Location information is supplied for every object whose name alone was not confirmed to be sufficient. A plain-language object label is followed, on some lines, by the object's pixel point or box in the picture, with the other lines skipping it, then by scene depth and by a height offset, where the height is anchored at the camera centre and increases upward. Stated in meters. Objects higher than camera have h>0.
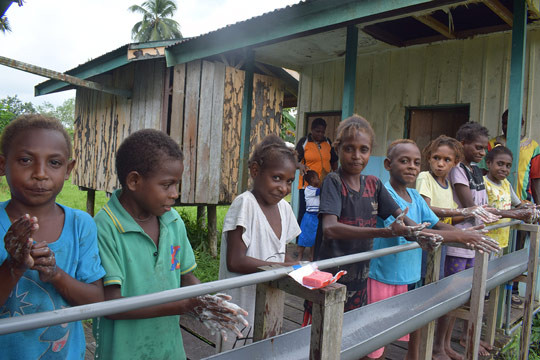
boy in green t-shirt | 1.46 -0.32
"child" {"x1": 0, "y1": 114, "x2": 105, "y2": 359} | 1.23 -0.24
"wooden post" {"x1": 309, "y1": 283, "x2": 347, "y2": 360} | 1.23 -0.46
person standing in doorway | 5.59 +0.34
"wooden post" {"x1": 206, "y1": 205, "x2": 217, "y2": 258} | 6.87 -1.03
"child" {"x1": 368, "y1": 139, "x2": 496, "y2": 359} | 2.52 -0.39
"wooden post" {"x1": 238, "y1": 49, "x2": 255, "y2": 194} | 6.01 +0.66
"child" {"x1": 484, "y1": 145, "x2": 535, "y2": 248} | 3.58 +0.04
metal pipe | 0.82 -0.33
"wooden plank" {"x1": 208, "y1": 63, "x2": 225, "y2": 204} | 6.21 +0.59
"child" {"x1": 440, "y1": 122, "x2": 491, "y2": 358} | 3.12 -0.02
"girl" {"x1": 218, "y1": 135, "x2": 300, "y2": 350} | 1.91 -0.25
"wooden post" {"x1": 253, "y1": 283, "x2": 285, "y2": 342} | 1.36 -0.48
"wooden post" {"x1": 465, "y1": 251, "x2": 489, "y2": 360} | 2.31 -0.70
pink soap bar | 1.22 -0.32
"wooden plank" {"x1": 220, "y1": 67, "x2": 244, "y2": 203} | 6.37 +0.66
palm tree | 35.41 +13.28
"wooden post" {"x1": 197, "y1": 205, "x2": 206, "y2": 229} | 8.34 -1.01
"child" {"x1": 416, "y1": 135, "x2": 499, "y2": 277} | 3.12 +0.07
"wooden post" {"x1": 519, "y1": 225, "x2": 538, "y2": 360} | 3.18 -0.84
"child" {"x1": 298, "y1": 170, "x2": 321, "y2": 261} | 4.98 -0.54
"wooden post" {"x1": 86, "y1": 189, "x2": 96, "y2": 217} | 8.89 -0.85
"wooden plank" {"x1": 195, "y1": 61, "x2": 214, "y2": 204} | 6.07 +0.58
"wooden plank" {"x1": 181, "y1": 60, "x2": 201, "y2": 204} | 5.94 +0.63
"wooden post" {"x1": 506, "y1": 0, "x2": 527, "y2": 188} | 3.79 +1.05
